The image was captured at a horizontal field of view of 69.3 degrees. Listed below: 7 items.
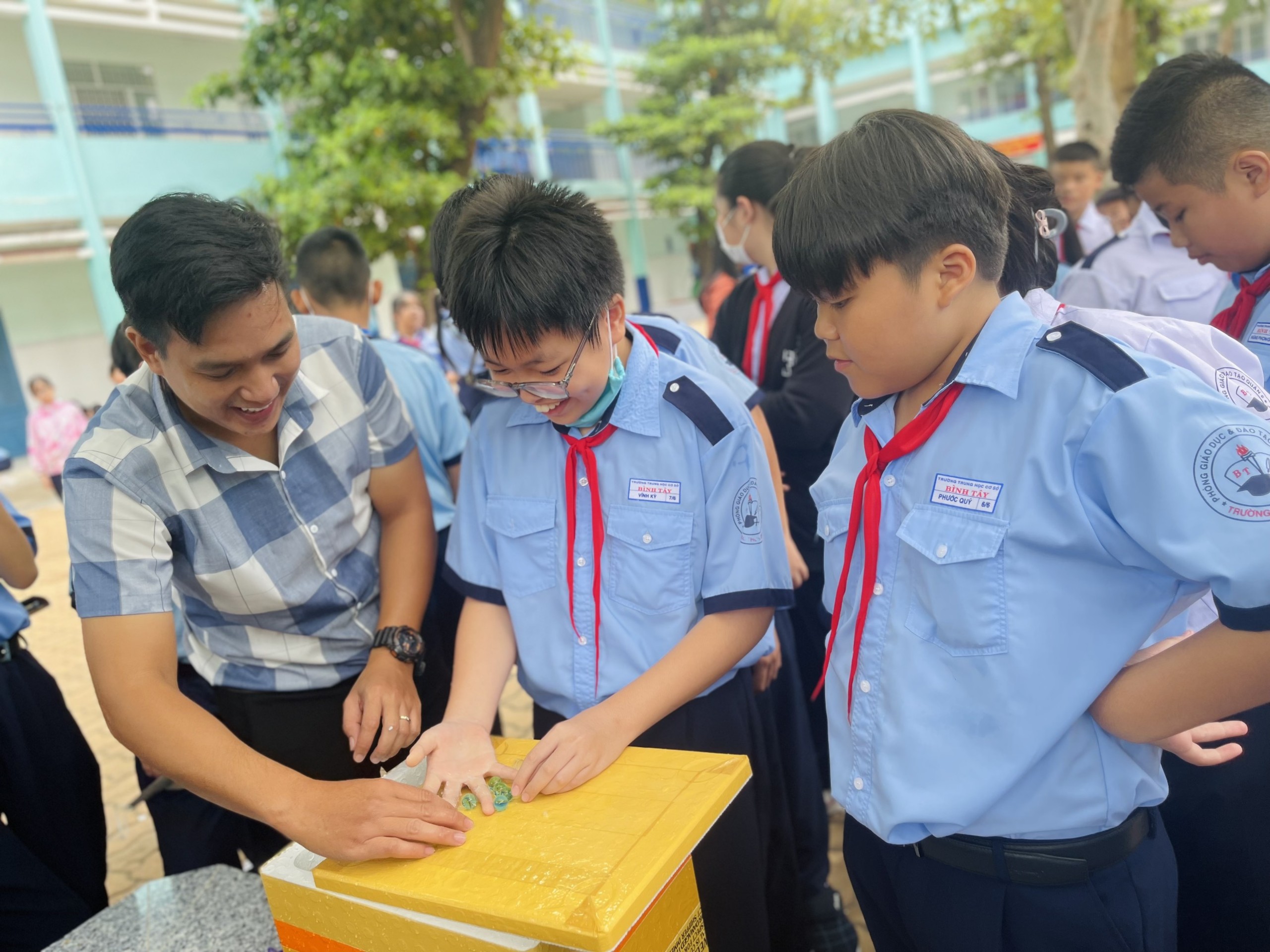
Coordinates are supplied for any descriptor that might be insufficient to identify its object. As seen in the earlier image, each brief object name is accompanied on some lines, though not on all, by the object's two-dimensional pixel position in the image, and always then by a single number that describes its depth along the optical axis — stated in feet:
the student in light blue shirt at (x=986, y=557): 3.35
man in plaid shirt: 4.62
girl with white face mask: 8.43
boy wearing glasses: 4.63
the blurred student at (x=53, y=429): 29.35
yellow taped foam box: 3.12
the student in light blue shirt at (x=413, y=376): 9.28
